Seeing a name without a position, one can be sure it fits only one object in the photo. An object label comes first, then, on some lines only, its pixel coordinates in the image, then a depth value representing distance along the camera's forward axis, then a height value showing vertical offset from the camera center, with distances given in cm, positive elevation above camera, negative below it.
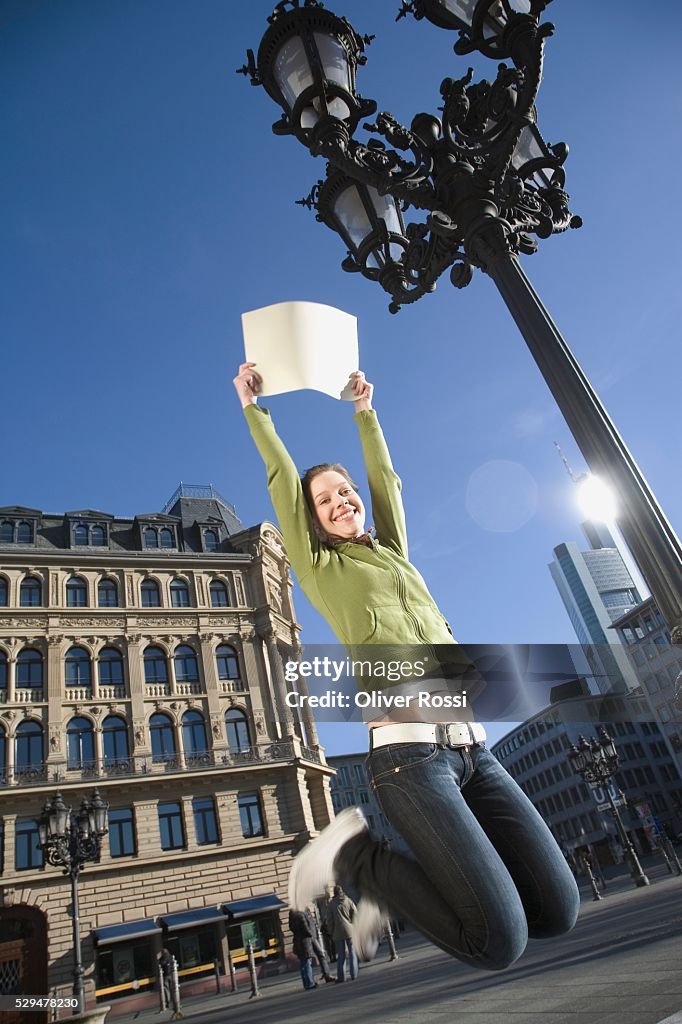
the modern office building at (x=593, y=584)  15450 +5054
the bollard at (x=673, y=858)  2019 -183
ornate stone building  2158 +640
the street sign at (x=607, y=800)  1938 +26
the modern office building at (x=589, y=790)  6912 +257
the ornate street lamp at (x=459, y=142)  425 +442
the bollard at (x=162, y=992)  1761 -152
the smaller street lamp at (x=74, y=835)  1212 +201
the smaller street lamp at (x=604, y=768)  1972 +128
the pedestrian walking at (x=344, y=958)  1220 -131
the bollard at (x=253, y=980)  1450 -148
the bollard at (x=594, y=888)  1762 -177
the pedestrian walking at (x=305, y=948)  1315 -102
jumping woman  177 +11
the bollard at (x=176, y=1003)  1375 -148
